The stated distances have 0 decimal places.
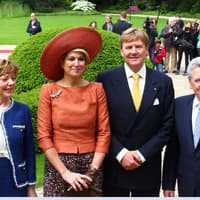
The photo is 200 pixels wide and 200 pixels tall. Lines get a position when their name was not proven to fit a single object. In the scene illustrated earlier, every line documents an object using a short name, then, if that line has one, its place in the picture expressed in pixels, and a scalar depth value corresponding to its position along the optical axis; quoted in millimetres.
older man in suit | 3848
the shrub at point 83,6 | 57750
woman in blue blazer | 3652
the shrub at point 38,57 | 7922
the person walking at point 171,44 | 16828
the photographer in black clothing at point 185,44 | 16641
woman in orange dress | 3742
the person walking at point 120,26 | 15711
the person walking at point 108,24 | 18836
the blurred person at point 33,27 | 24714
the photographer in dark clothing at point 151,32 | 16109
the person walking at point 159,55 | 15469
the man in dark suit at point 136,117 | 3975
